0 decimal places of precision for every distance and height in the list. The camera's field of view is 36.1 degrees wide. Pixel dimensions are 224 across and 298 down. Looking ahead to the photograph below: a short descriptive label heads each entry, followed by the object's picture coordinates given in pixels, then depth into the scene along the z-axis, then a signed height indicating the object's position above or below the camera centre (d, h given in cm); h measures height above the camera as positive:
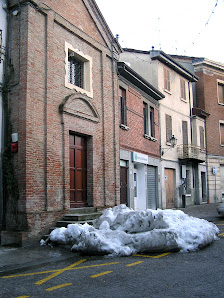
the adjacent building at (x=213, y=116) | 2648 +525
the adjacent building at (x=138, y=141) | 1625 +219
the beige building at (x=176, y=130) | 2084 +353
